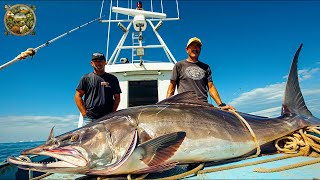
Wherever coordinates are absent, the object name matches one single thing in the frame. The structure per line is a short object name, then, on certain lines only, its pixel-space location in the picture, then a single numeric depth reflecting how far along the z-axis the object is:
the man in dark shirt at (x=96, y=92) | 3.25
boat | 1.97
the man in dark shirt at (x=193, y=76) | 3.28
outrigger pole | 3.21
